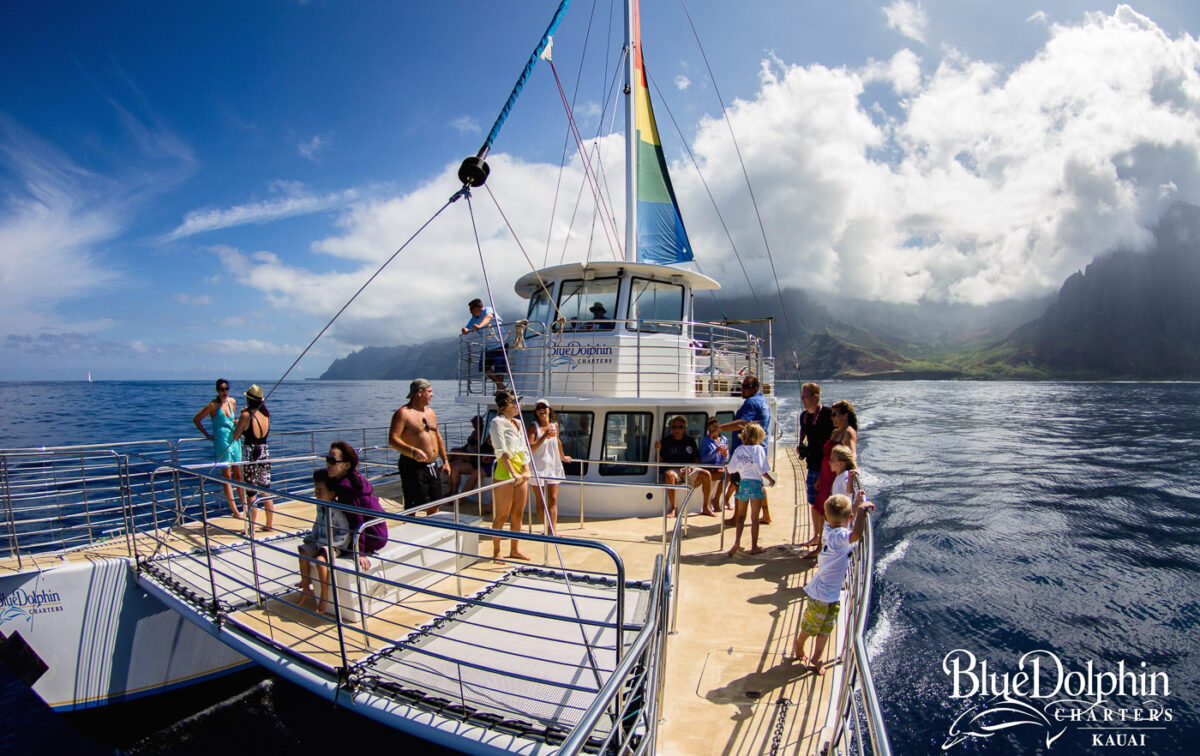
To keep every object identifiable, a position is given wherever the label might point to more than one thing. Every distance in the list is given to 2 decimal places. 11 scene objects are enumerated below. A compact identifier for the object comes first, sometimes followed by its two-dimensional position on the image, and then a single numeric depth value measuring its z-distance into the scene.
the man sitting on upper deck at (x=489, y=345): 9.16
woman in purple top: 4.71
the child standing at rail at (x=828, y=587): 4.20
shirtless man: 6.08
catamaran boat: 3.38
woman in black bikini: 7.56
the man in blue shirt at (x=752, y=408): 7.53
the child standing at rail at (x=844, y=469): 5.14
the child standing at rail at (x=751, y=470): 6.39
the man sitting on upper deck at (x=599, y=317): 9.74
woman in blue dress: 7.78
